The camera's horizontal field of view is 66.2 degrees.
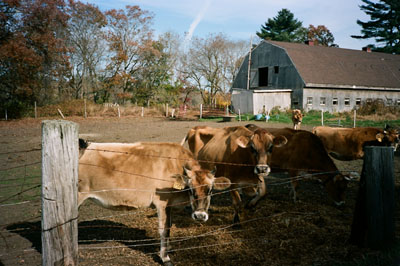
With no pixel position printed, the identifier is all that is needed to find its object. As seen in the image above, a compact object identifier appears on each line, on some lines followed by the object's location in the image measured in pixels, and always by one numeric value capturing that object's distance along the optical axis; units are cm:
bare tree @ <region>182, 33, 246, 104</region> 4828
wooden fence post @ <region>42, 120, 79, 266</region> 275
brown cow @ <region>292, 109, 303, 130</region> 2001
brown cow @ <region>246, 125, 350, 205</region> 635
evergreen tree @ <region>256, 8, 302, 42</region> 5719
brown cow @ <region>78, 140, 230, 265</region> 447
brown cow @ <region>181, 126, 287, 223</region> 570
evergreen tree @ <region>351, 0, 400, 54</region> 4894
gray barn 3272
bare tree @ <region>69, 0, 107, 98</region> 3609
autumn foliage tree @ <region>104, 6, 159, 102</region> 3762
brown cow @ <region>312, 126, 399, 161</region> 987
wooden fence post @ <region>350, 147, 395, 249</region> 392
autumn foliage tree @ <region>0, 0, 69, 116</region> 2922
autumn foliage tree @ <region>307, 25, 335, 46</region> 6266
